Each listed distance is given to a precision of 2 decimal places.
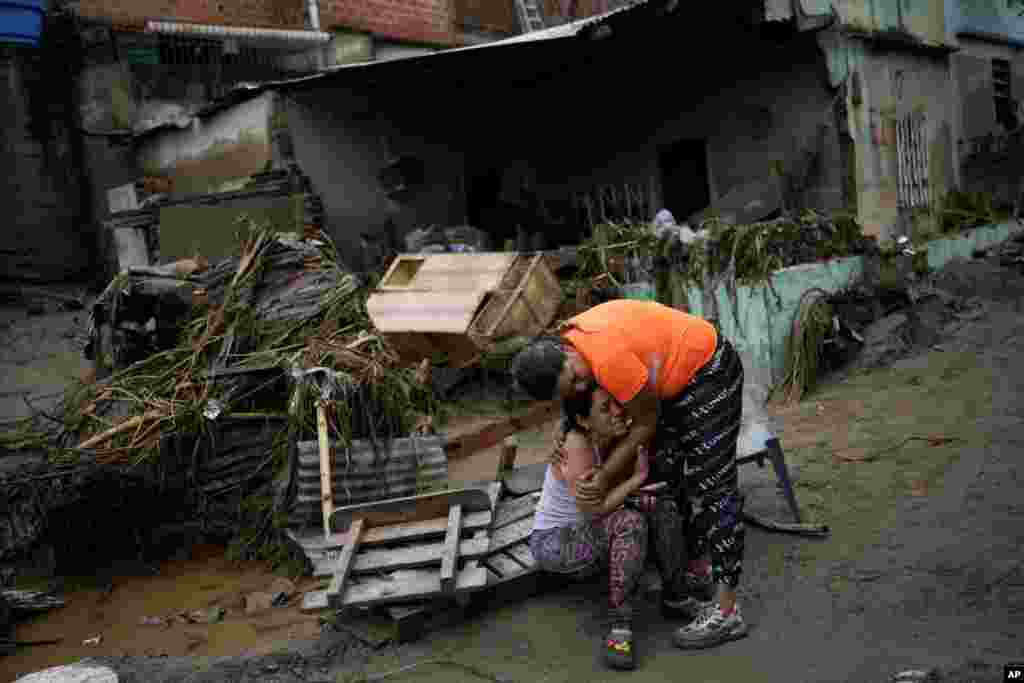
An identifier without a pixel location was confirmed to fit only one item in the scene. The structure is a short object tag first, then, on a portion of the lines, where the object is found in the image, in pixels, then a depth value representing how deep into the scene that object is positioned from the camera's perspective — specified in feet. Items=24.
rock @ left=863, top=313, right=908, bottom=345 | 24.85
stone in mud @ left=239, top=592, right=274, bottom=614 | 15.17
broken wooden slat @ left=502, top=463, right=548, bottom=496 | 15.10
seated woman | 10.36
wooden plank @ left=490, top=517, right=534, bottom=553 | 13.12
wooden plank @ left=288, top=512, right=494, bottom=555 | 13.60
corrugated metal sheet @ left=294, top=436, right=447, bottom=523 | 16.34
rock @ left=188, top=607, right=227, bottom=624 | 15.20
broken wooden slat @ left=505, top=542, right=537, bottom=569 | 12.78
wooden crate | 21.44
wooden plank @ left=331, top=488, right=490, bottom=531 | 13.98
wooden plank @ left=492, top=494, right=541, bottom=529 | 13.99
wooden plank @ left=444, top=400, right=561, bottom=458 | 22.14
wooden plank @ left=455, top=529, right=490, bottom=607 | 12.13
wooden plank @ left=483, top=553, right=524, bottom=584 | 12.55
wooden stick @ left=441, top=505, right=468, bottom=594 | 11.81
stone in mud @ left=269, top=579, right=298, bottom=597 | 15.70
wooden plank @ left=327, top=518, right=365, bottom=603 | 11.84
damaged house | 31.94
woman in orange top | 9.82
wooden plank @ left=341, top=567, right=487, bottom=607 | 11.97
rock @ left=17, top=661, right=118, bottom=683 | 11.84
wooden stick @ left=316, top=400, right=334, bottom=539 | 15.74
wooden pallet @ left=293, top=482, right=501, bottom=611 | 12.05
